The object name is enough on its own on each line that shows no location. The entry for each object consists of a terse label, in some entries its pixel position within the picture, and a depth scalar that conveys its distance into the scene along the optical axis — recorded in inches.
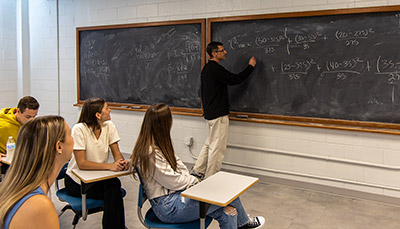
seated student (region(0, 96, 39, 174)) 124.4
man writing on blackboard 167.0
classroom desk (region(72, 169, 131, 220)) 94.7
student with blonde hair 50.6
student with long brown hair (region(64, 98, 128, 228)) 101.5
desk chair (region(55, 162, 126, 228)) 100.0
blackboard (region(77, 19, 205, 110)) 189.5
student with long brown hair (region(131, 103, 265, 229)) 88.2
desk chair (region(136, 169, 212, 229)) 88.1
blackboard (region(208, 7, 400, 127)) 142.7
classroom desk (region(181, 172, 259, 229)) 80.0
